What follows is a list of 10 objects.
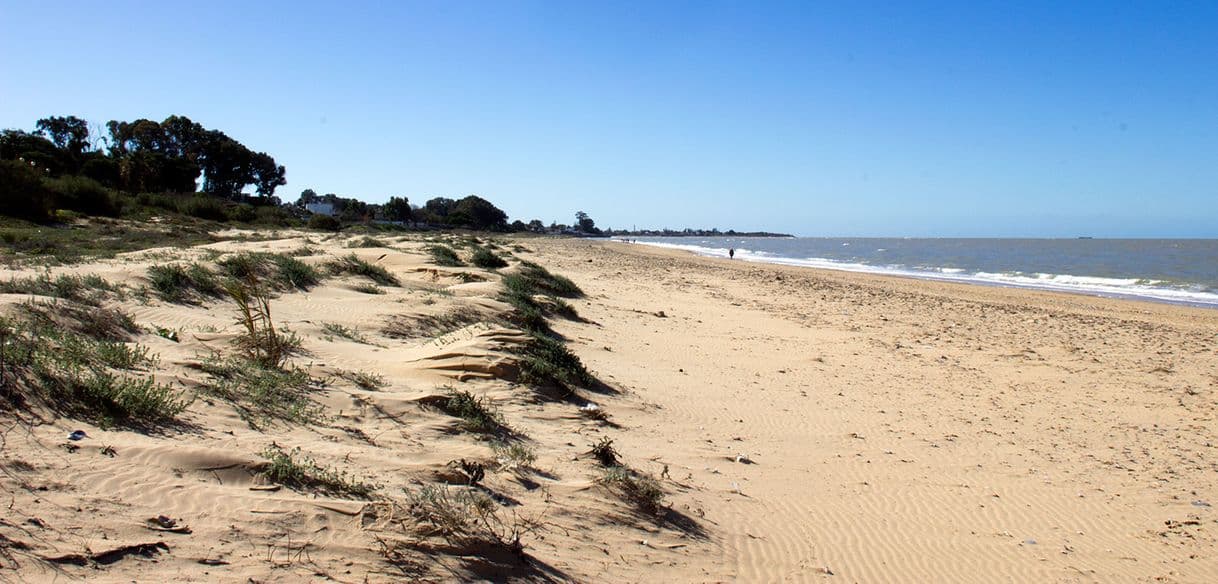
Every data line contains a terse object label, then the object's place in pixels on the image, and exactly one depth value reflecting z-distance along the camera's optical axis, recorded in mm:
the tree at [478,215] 102869
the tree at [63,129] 63875
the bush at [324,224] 44812
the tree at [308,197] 107438
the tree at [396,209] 88375
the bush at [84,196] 28484
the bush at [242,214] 41759
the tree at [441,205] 123500
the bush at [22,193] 23562
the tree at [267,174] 71125
